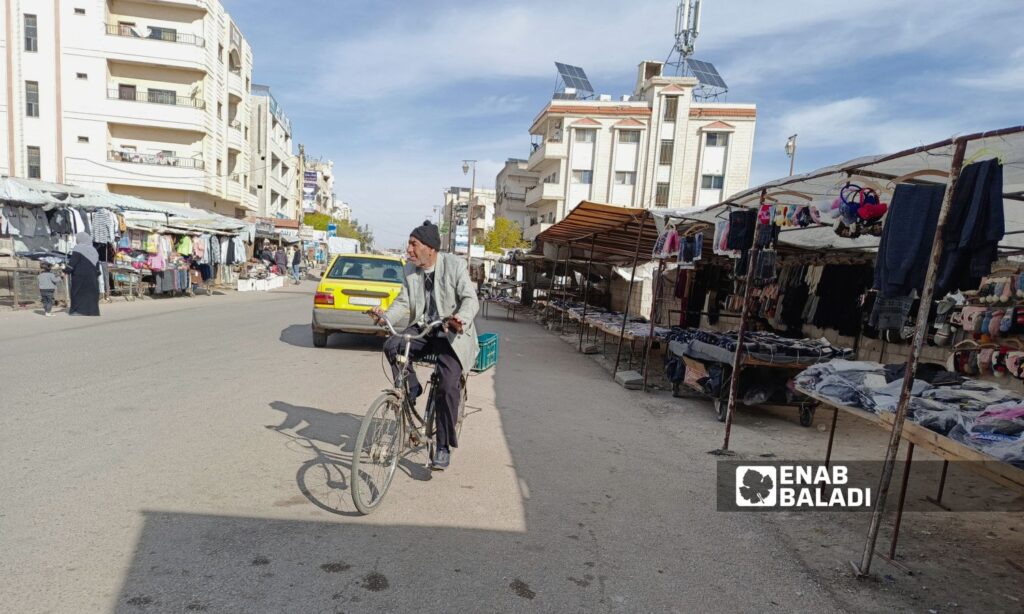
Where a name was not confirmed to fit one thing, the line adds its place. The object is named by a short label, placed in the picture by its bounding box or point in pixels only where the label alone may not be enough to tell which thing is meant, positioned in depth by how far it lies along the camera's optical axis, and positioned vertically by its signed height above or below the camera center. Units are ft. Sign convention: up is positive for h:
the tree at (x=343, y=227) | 237.66 +8.84
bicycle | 12.33 -4.50
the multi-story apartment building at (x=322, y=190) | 250.37 +31.00
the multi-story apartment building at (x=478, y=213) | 284.76 +23.29
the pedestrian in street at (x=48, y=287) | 40.65 -4.65
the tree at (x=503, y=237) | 178.09 +6.51
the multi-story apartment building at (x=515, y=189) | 209.36 +26.42
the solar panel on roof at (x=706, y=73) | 129.29 +46.39
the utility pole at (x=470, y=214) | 149.73 +11.78
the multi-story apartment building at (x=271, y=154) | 148.56 +25.05
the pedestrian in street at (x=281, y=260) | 105.16 -3.76
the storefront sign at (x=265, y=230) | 104.13 +1.65
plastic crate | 17.63 -3.08
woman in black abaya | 41.06 -3.80
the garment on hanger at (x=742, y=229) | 21.71 +1.80
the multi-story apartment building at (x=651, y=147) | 127.95 +28.06
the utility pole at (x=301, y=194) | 200.30 +17.66
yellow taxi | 31.81 -3.14
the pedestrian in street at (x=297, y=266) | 119.85 -5.22
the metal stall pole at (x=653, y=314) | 29.17 -2.37
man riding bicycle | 14.23 -1.56
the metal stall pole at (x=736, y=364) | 18.65 -3.03
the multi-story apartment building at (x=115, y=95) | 99.50 +24.10
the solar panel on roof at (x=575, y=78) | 137.28 +45.57
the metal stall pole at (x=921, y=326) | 11.01 -0.74
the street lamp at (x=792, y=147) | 75.86 +18.00
